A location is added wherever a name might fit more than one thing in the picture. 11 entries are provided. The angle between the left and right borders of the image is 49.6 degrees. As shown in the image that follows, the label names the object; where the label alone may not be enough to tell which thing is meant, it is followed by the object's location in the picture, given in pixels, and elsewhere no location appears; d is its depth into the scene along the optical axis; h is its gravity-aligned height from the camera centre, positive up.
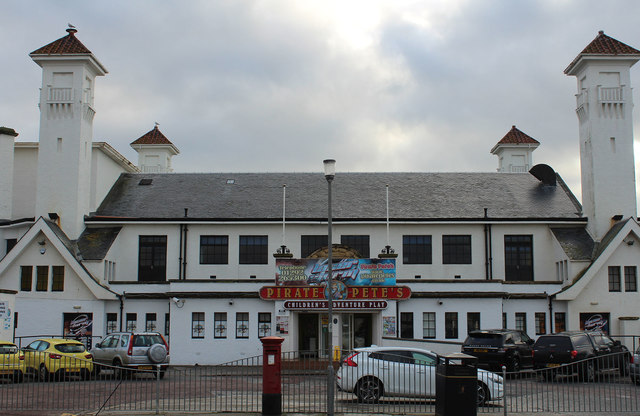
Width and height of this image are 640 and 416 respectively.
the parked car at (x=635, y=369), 21.67 -2.12
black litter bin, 14.89 -1.88
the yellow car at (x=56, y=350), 22.75 -1.79
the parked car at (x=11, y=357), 22.27 -1.91
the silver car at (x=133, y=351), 24.97 -1.89
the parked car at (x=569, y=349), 24.16 -1.71
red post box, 15.95 -1.82
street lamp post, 15.65 +0.78
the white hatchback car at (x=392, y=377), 17.50 -1.96
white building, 32.81 +2.84
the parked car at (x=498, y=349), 25.77 -1.82
